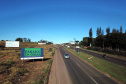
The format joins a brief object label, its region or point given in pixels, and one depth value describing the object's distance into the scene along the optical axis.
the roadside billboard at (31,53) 18.31
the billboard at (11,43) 40.68
